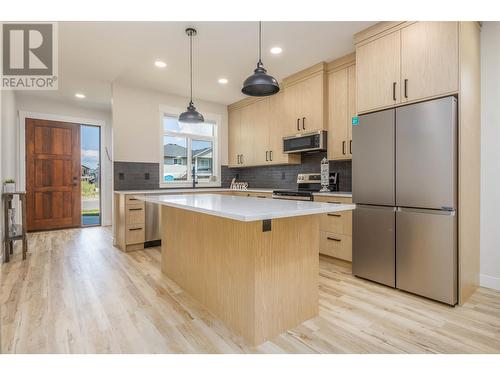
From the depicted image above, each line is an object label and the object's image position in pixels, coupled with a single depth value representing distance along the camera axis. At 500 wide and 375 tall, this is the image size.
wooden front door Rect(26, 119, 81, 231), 5.37
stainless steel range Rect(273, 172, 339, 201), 3.57
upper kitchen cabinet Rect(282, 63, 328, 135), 3.70
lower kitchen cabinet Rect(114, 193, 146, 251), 3.95
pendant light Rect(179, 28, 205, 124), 3.12
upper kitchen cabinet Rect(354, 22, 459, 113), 2.25
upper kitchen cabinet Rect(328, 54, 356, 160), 3.42
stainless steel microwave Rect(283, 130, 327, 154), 3.71
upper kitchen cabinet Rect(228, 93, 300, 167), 4.49
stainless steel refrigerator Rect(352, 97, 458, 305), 2.24
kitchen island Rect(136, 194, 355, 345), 1.71
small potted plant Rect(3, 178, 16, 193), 3.60
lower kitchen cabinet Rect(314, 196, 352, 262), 3.10
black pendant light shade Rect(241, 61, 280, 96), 2.04
